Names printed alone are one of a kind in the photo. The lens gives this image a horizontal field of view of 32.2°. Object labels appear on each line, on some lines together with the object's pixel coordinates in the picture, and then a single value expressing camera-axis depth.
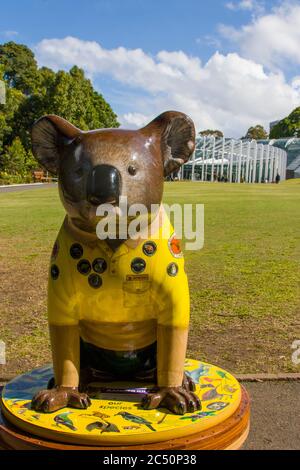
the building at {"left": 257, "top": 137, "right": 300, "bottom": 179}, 79.31
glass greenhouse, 59.50
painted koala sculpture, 2.57
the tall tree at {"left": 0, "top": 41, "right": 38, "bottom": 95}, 48.34
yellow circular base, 2.38
